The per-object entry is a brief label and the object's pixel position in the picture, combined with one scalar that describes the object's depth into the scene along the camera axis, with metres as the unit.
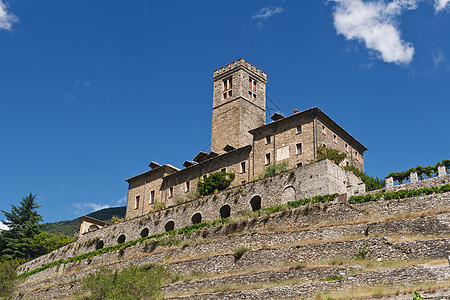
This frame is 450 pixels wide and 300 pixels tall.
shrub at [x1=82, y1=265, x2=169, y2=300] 29.78
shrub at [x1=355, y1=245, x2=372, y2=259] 27.66
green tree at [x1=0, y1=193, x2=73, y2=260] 60.06
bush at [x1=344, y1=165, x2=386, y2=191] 40.31
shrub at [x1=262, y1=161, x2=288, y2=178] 43.81
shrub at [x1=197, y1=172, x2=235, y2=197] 47.75
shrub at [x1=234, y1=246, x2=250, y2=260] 33.00
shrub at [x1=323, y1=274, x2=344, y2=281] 25.45
